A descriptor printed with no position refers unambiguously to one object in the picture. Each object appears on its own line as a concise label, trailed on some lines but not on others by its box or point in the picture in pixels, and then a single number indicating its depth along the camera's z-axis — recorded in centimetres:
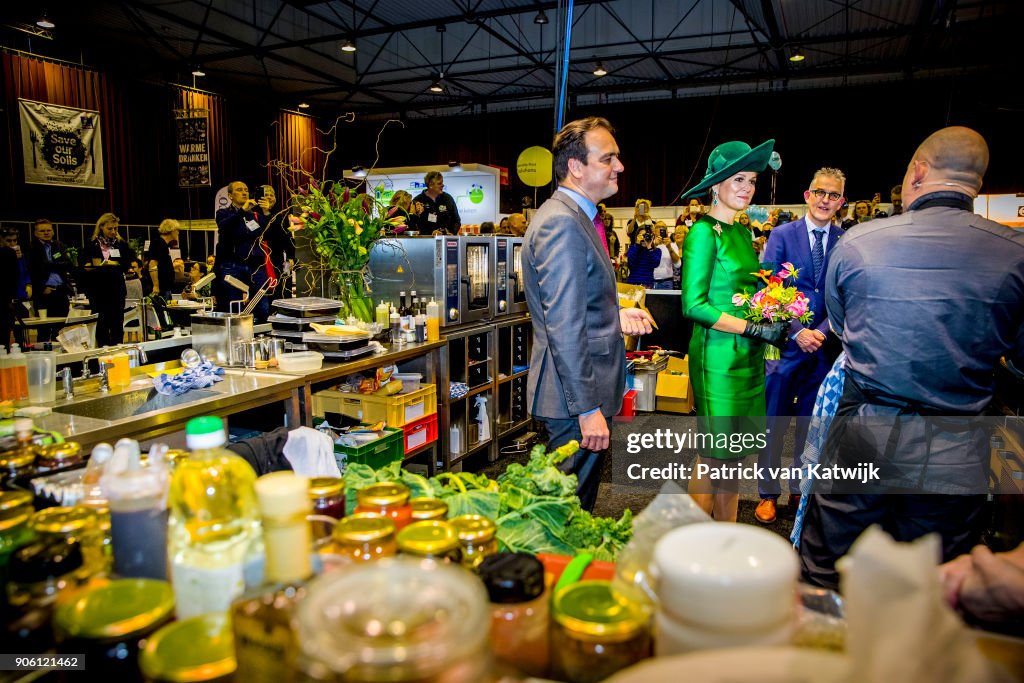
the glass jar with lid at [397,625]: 50
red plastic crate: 396
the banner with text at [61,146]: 1032
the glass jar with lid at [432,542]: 84
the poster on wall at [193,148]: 895
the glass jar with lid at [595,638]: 70
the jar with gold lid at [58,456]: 112
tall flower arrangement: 368
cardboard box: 598
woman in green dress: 282
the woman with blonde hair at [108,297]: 687
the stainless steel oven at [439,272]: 453
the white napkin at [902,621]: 50
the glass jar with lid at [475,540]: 90
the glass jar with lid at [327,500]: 95
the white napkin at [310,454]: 163
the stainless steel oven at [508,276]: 513
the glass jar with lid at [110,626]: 66
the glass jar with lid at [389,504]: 97
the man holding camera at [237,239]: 585
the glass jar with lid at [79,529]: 85
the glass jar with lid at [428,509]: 99
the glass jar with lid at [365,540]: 82
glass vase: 389
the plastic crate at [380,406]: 377
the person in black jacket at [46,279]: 729
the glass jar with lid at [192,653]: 60
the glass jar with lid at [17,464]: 107
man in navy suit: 366
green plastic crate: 325
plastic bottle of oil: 75
